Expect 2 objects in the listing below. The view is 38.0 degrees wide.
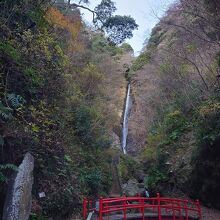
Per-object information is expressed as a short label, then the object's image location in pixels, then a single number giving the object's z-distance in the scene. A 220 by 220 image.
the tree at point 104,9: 28.00
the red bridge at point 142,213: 9.01
